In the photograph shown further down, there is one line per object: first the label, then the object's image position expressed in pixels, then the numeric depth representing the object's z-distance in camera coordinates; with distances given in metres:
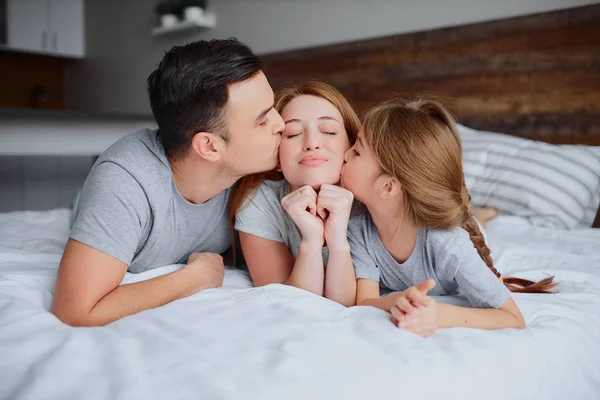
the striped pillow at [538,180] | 1.80
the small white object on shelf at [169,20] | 3.73
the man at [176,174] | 1.01
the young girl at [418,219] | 0.97
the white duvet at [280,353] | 0.66
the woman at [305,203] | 1.09
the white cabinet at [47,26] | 4.51
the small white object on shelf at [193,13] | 3.56
